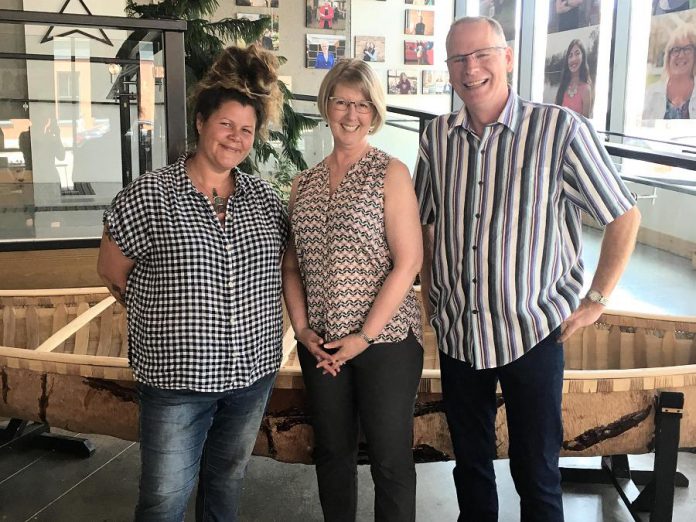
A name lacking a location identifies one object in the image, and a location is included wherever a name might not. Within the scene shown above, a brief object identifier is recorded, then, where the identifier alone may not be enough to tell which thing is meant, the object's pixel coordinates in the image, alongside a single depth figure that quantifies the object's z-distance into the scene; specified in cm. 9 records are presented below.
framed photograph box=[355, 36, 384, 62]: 945
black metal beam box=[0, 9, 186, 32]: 313
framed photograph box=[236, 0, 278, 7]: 901
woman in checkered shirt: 165
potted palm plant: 504
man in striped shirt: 176
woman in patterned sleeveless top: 177
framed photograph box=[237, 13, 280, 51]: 904
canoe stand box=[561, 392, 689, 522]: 221
